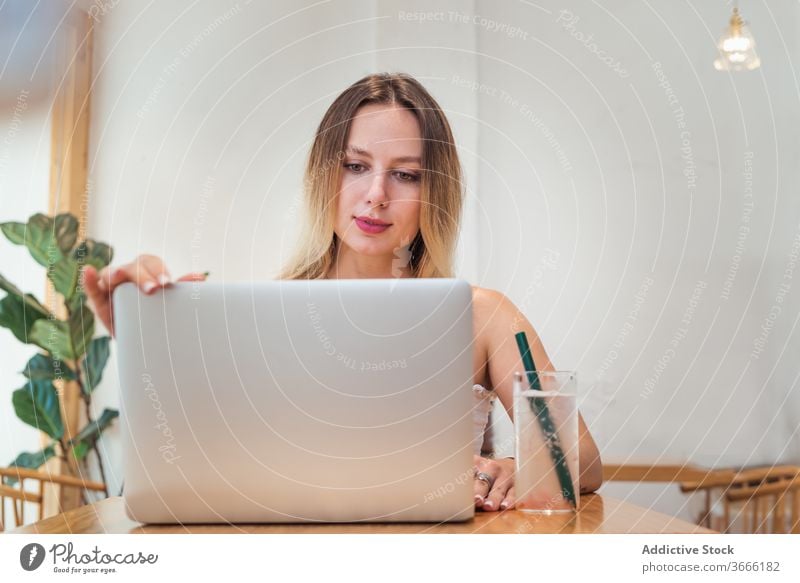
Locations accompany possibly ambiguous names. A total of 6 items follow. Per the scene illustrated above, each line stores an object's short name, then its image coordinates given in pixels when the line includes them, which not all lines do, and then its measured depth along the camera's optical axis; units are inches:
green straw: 23.9
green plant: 64.9
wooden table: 22.4
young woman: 44.6
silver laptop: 21.6
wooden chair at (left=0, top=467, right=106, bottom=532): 61.0
